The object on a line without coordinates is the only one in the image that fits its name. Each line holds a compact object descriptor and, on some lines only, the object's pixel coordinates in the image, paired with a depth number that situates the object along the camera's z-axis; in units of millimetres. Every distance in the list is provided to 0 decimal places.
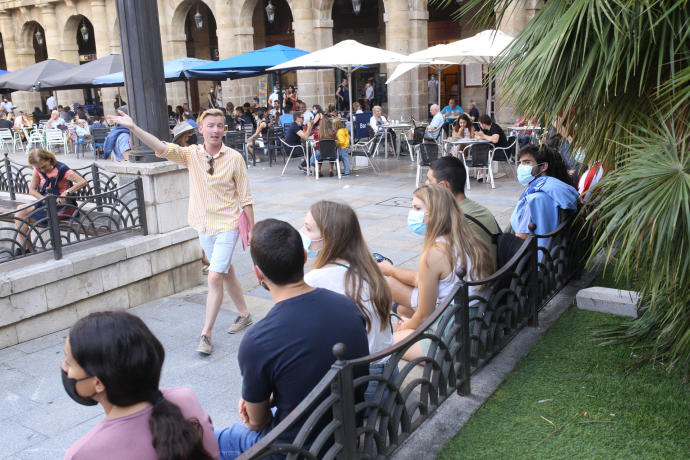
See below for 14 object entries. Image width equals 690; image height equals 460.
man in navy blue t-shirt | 2361
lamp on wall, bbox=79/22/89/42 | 27117
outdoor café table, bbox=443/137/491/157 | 10969
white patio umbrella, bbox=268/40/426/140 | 12719
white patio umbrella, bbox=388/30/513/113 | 11180
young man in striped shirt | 4730
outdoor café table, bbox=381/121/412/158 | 15202
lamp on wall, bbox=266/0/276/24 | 21172
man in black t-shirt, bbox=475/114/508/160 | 11320
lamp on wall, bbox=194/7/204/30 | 23472
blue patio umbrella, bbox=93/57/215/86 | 15016
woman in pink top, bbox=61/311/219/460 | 1815
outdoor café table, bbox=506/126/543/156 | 12467
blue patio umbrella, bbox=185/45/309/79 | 14867
